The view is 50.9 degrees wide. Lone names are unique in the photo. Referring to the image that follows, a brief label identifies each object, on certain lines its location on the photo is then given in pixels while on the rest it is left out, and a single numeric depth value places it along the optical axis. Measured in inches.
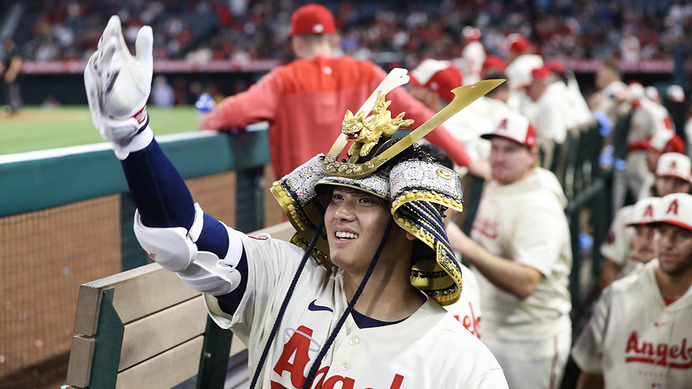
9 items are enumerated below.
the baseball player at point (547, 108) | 275.3
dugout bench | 69.2
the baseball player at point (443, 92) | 176.6
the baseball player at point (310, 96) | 140.2
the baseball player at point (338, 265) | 65.6
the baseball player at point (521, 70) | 334.6
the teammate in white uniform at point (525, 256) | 148.4
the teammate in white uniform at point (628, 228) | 194.9
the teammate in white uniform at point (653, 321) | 135.3
